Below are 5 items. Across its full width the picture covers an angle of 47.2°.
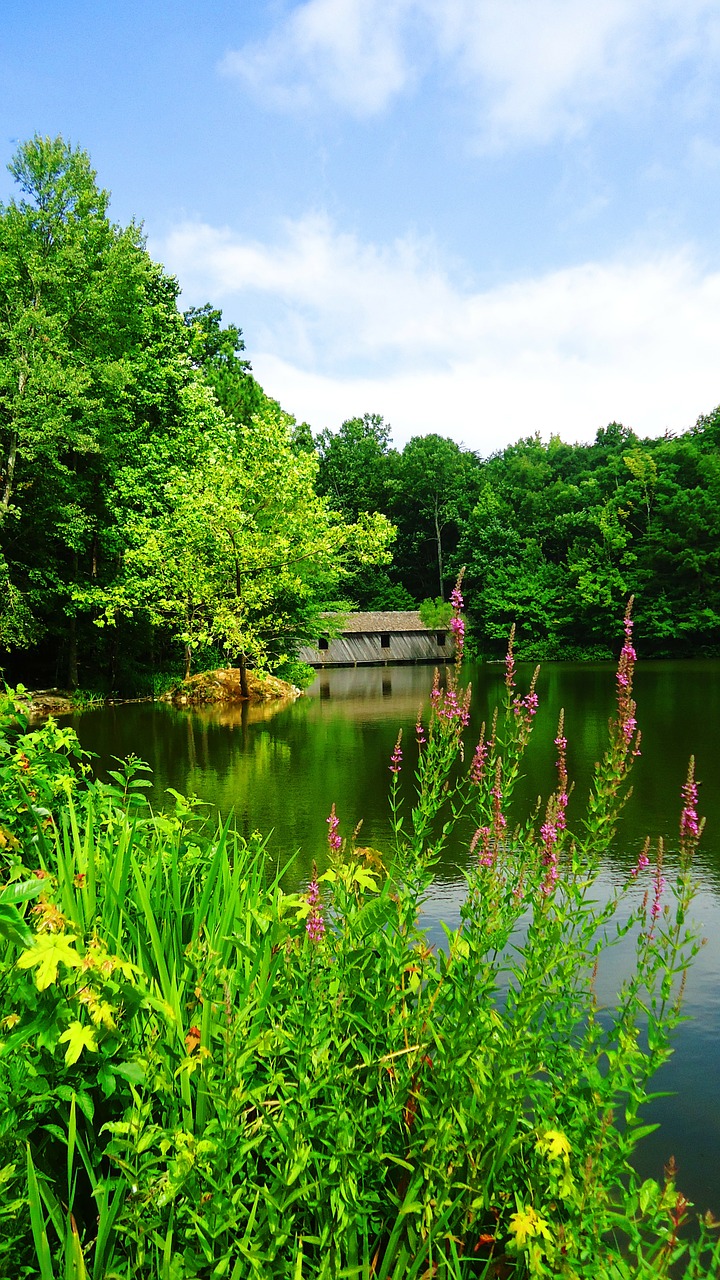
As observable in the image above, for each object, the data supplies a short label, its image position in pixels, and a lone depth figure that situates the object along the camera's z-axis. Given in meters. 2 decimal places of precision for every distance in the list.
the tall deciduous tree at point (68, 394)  20.48
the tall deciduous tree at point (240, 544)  22.58
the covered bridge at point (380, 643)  47.53
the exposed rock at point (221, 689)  23.20
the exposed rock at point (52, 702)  20.21
